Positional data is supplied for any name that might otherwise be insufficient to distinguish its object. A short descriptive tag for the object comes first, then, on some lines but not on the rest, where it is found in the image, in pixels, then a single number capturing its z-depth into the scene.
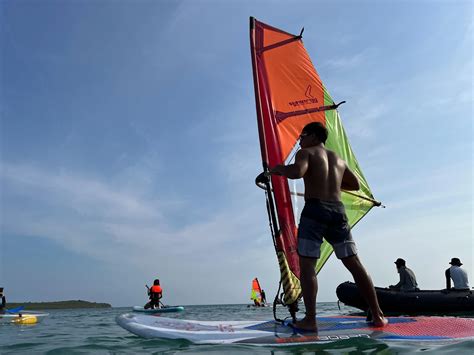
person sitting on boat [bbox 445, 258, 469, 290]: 10.17
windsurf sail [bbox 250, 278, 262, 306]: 40.06
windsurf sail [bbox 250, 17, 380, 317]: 5.09
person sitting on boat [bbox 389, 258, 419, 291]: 10.20
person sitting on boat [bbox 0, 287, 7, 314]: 14.30
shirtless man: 3.78
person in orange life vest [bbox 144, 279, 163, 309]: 17.76
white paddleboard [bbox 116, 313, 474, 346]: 3.52
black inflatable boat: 9.70
